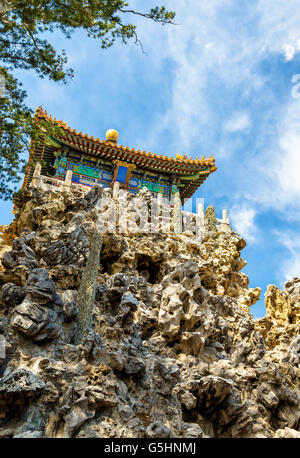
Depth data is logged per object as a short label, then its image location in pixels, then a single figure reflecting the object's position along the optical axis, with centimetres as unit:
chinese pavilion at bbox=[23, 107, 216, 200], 2138
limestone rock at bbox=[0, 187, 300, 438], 690
